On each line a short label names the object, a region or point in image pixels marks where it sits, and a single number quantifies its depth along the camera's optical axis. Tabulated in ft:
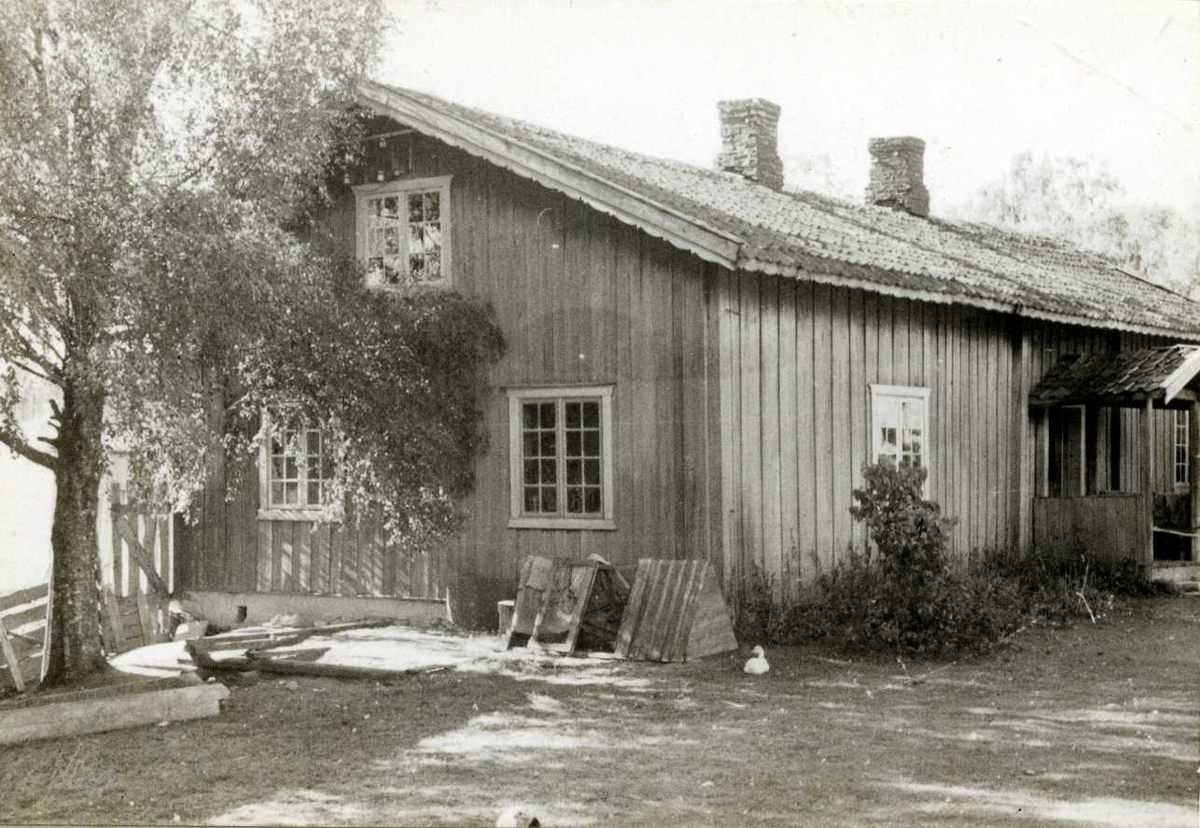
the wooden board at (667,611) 37.93
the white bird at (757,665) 35.47
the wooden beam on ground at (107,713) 29.17
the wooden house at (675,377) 40.42
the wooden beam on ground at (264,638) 41.83
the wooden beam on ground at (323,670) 36.40
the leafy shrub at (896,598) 37.47
